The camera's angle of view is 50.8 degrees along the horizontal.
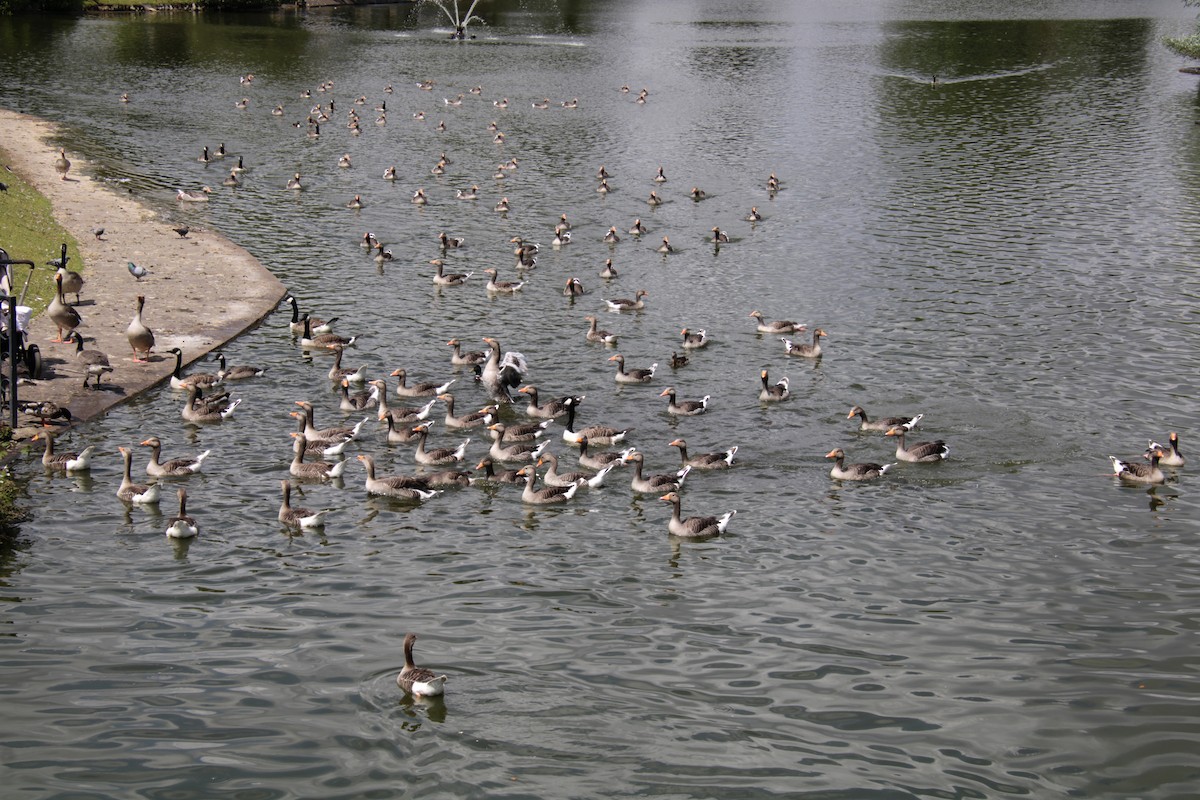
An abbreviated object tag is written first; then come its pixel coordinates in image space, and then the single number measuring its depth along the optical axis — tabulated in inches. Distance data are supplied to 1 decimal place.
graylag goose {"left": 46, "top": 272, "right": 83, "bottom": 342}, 1403.8
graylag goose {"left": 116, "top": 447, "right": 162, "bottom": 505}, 1057.5
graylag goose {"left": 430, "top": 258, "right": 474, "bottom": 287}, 1782.7
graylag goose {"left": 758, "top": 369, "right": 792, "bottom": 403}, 1348.4
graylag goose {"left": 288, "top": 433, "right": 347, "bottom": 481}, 1130.7
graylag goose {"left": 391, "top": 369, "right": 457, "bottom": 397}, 1327.5
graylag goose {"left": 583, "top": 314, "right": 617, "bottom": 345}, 1550.2
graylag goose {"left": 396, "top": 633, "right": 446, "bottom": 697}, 773.9
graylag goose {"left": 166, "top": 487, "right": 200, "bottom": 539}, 985.5
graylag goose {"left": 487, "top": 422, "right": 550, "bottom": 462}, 1190.9
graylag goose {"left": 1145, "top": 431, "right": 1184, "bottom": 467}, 1156.5
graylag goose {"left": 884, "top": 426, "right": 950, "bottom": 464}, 1176.2
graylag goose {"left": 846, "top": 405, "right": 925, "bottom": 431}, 1240.2
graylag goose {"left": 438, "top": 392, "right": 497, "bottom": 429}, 1274.6
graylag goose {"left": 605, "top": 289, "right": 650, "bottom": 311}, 1683.1
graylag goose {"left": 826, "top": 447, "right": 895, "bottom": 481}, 1145.4
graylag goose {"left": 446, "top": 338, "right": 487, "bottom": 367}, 1425.9
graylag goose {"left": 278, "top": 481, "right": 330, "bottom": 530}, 1020.5
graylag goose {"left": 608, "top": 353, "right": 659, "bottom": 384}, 1409.9
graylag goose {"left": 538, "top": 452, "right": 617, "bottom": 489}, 1127.0
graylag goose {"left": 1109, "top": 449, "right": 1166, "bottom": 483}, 1127.0
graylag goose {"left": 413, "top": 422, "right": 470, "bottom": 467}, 1173.7
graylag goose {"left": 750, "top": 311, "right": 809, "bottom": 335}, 1567.4
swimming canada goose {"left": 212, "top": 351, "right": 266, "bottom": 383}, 1369.3
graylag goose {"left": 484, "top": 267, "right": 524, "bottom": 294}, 1768.0
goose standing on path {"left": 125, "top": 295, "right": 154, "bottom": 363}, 1387.8
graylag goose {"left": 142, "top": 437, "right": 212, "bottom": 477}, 1115.3
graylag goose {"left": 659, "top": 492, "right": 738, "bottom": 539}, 1023.0
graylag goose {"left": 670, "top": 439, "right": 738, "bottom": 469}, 1165.1
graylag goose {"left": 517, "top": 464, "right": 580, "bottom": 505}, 1100.5
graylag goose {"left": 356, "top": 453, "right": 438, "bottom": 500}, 1091.3
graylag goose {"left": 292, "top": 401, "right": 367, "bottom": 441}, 1203.2
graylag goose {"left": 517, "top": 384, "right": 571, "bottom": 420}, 1296.8
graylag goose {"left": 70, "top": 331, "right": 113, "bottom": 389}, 1302.9
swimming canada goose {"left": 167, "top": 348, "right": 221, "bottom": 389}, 1329.8
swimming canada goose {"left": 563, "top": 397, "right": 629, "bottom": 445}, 1238.9
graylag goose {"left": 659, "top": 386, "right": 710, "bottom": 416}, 1312.7
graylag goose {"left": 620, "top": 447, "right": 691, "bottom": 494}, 1114.7
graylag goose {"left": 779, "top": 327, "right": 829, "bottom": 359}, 1492.4
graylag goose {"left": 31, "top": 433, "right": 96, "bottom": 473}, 1109.7
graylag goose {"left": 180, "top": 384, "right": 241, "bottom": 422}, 1250.0
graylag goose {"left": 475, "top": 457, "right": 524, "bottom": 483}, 1139.3
